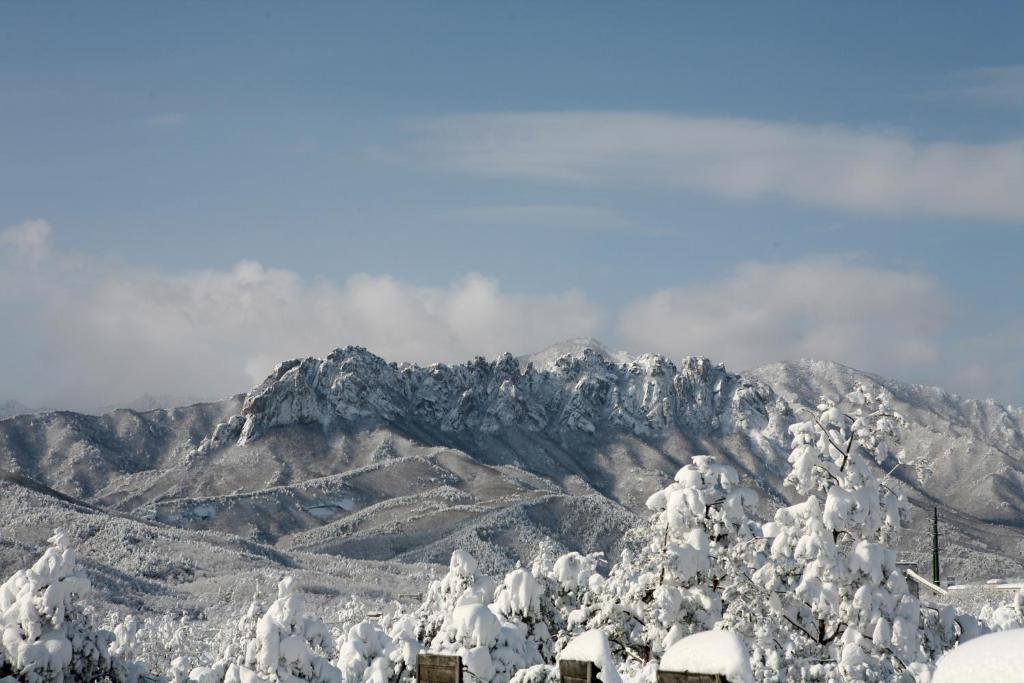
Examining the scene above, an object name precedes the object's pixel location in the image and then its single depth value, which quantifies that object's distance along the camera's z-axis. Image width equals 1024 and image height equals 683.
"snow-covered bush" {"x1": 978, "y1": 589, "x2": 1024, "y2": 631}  36.91
